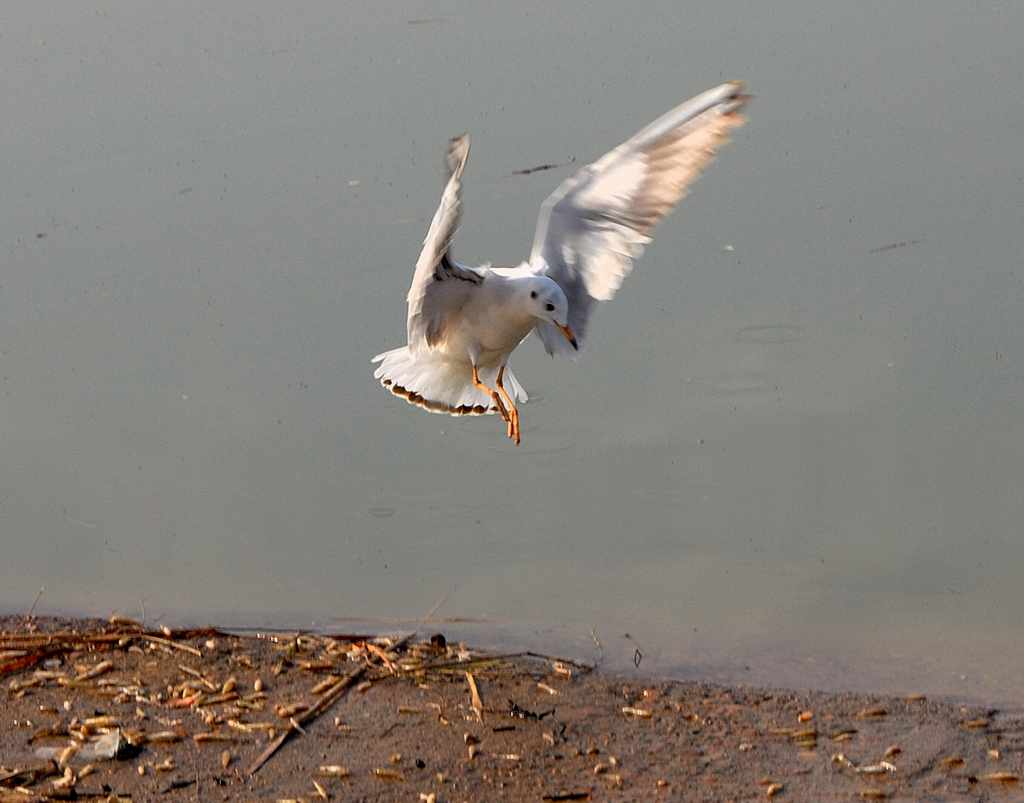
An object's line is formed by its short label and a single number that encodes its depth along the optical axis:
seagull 12.16
